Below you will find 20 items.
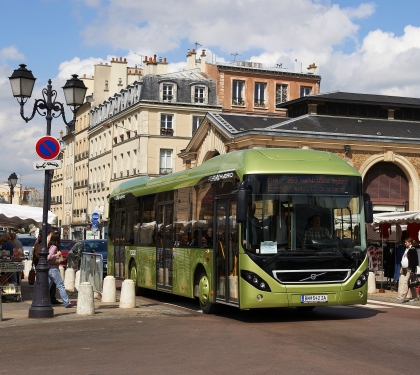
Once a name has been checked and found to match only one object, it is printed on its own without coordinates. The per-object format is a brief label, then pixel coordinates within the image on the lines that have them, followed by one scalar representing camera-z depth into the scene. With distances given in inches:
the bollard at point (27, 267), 1335.6
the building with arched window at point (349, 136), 1868.8
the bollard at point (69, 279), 1047.6
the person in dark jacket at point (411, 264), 836.0
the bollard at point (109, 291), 808.3
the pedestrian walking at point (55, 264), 717.3
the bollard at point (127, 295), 733.9
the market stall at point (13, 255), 818.8
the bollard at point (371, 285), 975.0
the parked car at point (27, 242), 1654.5
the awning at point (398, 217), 943.7
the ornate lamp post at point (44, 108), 640.4
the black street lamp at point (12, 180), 1669.5
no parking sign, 658.8
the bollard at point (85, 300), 655.8
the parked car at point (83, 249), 1424.7
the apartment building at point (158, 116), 2765.7
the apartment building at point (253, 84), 2878.9
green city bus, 587.8
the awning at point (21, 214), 885.7
